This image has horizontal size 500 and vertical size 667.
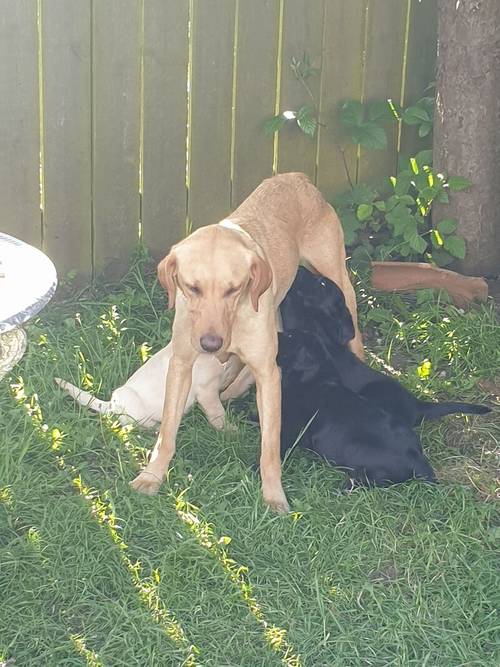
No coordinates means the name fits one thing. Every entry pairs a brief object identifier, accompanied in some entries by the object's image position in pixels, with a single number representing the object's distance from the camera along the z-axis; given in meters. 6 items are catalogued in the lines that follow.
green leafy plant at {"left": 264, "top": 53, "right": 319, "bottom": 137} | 6.35
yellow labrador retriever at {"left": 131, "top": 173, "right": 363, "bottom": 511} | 4.22
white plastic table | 2.87
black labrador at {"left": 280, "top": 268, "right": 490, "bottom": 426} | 4.75
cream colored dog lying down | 4.98
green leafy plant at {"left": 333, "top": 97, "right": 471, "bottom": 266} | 6.44
